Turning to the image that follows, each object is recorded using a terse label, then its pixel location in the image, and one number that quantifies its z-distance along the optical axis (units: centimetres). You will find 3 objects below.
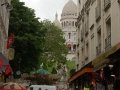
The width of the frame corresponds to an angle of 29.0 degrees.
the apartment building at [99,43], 1177
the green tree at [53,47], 3982
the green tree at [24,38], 2483
